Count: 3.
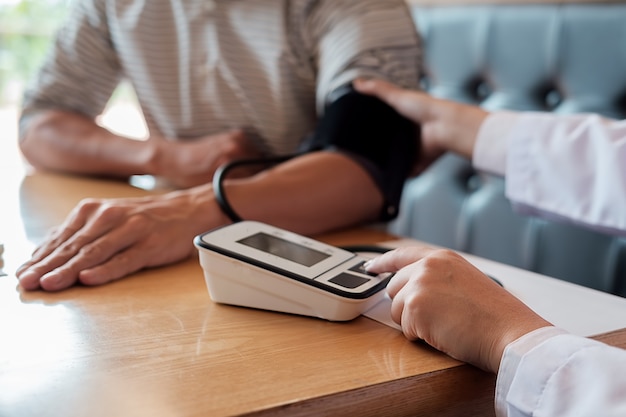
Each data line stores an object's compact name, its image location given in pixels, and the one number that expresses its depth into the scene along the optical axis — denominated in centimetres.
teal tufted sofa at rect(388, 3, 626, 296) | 106
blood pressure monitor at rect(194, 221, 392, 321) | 59
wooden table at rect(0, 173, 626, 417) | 45
